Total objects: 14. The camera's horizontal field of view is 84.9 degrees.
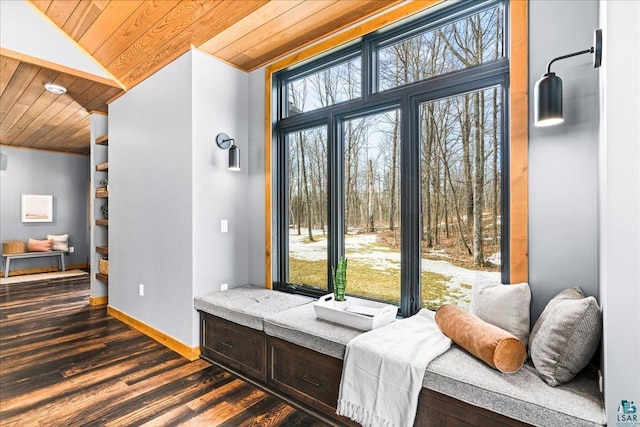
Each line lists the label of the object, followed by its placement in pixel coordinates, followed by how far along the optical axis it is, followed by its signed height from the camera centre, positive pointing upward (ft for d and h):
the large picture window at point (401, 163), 6.91 +1.13
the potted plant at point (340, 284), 7.50 -1.57
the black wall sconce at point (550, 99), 4.99 +1.60
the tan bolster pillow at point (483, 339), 4.82 -1.90
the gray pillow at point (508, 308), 5.62 -1.61
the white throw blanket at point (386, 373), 5.20 -2.54
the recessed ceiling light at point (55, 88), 11.76 +4.26
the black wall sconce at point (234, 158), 9.59 +1.46
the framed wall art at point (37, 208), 22.57 +0.27
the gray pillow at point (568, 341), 4.46 -1.71
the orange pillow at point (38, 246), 22.09 -2.14
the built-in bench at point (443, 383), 4.27 -2.45
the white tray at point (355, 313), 6.61 -2.03
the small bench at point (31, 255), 21.11 -2.70
